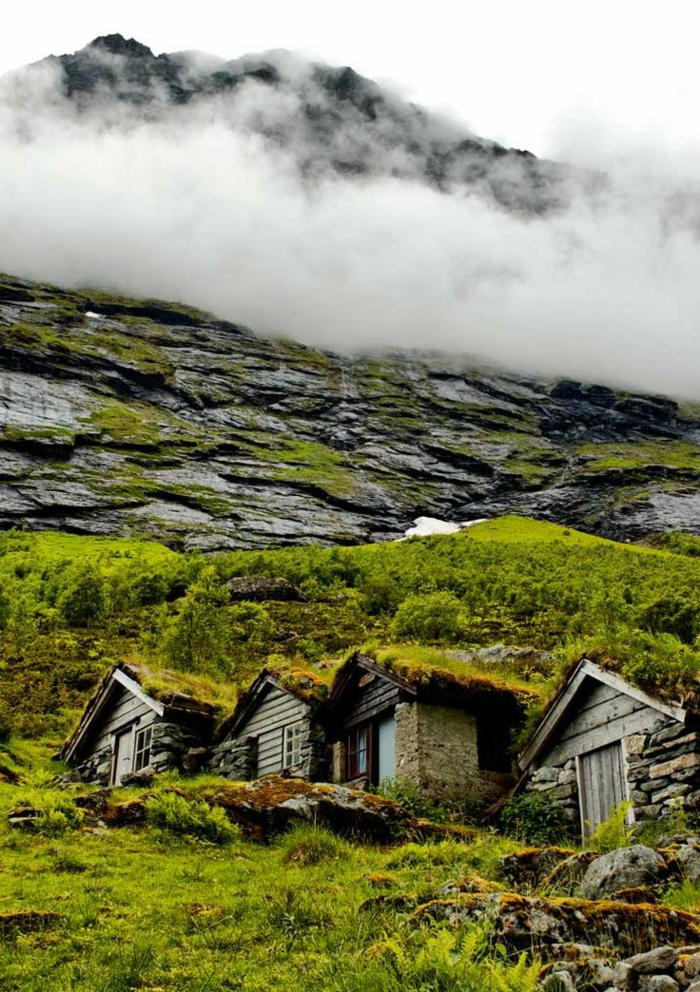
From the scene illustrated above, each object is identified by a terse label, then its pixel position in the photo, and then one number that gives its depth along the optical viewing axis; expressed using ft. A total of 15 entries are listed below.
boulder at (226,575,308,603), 217.97
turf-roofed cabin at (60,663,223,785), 86.22
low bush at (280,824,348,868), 52.90
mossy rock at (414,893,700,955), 31.27
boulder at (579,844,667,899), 39.58
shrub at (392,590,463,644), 167.61
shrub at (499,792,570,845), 61.62
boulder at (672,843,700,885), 40.32
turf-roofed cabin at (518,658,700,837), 55.16
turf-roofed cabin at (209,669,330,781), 81.97
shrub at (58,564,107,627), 184.24
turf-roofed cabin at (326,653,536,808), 71.31
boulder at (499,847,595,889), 45.06
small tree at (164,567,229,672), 131.95
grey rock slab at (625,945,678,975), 26.76
